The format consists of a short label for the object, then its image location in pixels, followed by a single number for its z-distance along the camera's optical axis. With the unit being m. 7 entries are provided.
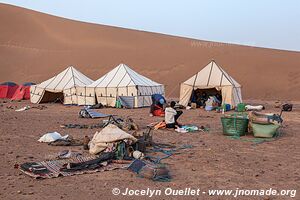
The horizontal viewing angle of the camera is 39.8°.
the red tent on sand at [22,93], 26.79
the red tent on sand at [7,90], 28.27
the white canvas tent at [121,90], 20.73
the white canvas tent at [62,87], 22.86
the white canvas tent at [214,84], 20.06
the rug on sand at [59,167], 6.18
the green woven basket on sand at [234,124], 10.34
